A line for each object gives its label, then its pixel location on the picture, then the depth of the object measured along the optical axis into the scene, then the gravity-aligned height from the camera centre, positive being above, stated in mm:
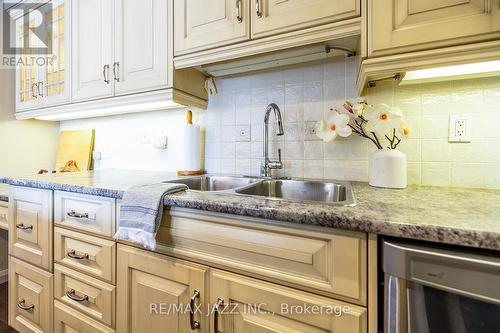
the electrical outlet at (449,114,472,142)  958 +145
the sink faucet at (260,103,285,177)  1226 +40
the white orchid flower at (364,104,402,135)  925 +177
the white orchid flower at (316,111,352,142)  1044 +164
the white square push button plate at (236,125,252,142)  1380 +176
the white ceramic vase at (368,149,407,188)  923 -14
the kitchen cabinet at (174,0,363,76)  886 +537
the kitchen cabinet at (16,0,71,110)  1623 +742
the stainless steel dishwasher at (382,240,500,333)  452 -247
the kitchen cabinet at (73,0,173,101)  1253 +659
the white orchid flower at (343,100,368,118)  1020 +244
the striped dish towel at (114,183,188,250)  782 -162
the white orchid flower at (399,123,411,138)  954 +135
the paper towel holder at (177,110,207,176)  1413 -41
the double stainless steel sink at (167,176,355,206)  1050 -108
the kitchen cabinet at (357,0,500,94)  677 +380
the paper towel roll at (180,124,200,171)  1422 +89
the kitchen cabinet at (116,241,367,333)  612 -404
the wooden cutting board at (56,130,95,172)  1953 +114
